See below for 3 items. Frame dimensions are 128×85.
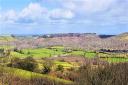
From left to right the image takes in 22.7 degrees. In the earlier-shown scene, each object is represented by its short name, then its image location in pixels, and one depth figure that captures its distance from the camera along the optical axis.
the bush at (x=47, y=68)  89.49
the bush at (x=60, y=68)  92.71
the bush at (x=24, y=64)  88.25
